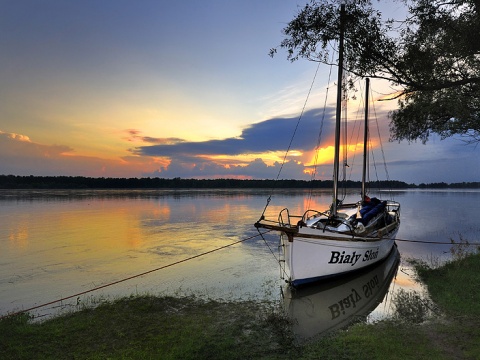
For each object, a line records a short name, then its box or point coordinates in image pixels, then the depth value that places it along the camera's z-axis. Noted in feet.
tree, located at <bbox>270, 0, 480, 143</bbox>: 38.83
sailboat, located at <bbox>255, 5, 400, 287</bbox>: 40.43
